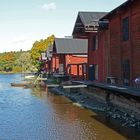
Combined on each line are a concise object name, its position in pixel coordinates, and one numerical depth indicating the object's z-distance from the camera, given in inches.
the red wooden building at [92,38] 767.1
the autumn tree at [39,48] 2319.2
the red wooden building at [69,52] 1251.5
